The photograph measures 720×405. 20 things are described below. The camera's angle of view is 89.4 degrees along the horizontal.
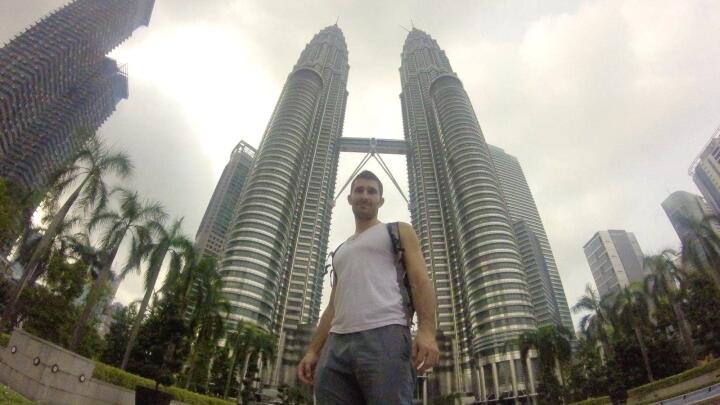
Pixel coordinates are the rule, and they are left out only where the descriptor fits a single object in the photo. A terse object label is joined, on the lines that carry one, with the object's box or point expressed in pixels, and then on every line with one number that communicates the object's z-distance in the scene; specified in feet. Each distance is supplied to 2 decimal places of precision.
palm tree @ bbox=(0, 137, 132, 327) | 58.13
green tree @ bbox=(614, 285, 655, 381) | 114.95
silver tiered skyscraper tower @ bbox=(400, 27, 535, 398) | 250.98
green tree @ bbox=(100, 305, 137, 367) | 122.11
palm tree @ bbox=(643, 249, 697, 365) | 110.32
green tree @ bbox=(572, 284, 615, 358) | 128.08
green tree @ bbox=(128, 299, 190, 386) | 66.85
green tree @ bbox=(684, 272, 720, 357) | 109.91
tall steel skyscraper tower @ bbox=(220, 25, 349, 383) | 264.72
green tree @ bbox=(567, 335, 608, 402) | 129.59
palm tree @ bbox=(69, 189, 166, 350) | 71.72
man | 7.92
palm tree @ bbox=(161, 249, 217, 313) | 78.38
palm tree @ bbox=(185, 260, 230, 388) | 89.04
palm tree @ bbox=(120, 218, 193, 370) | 75.41
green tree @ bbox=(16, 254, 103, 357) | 92.58
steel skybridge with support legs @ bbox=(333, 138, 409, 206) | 436.64
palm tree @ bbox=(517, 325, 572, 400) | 135.23
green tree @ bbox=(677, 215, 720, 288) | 92.02
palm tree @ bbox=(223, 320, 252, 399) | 145.18
